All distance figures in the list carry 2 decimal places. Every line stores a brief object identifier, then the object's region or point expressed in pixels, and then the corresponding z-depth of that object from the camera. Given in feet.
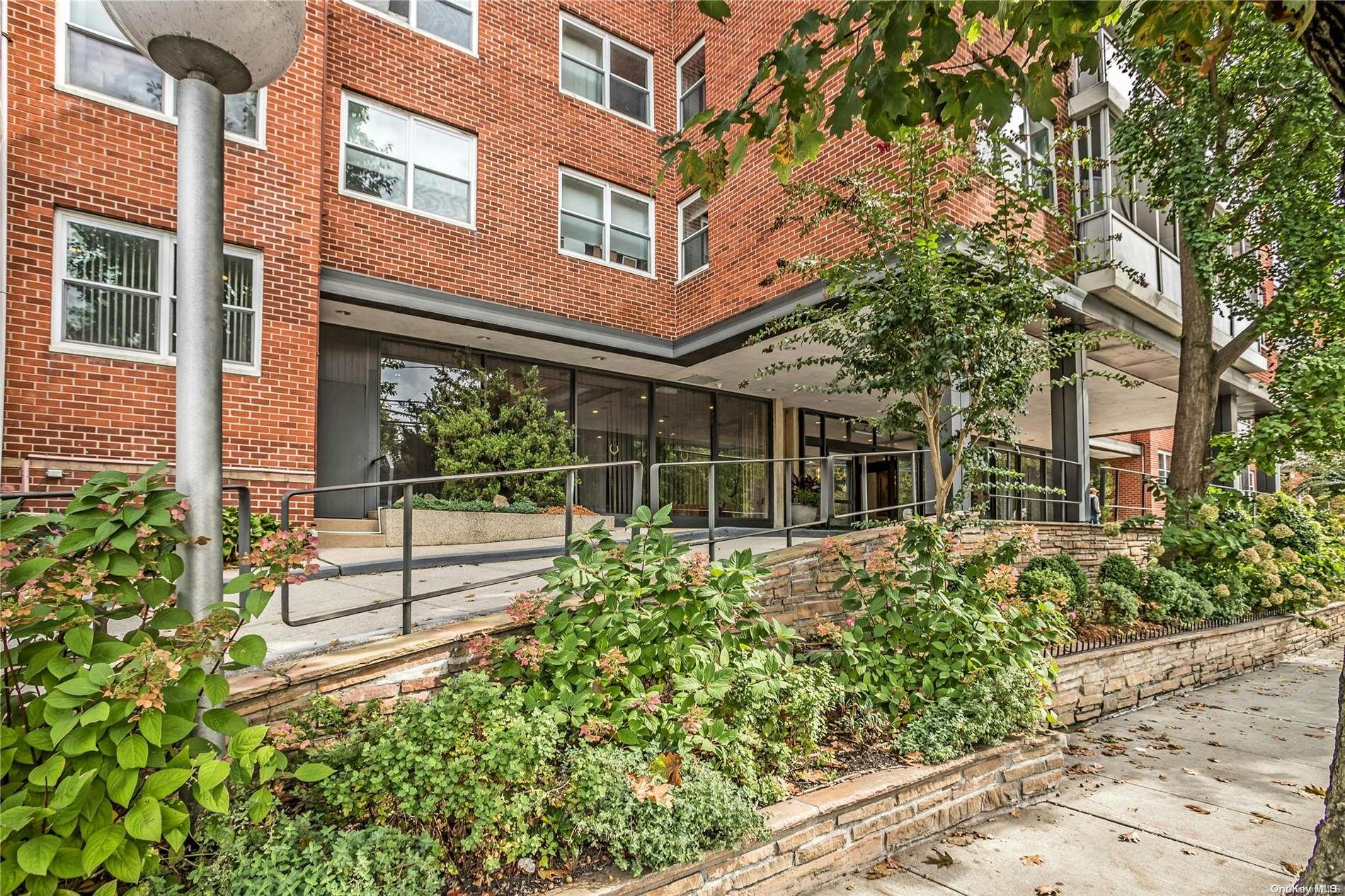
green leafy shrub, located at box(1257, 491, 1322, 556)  30.94
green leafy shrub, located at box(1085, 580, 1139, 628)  23.03
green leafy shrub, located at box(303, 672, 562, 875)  8.61
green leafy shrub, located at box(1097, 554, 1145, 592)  25.29
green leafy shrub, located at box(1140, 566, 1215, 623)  24.36
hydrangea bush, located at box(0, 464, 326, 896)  6.45
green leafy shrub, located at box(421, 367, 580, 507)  30.12
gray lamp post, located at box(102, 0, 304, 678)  7.14
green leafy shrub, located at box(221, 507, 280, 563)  21.68
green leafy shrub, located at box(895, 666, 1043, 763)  13.17
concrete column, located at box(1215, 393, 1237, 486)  42.83
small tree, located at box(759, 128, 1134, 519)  18.31
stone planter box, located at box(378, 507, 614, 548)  27.30
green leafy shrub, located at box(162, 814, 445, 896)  7.36
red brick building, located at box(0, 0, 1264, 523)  22.07
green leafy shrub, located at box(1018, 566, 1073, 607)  21.62
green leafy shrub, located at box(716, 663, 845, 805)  10.91
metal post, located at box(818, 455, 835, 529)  21.90
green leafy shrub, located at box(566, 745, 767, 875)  9.10
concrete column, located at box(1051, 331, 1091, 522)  31.42
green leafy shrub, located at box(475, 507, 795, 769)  10.77
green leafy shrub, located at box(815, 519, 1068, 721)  14.32
